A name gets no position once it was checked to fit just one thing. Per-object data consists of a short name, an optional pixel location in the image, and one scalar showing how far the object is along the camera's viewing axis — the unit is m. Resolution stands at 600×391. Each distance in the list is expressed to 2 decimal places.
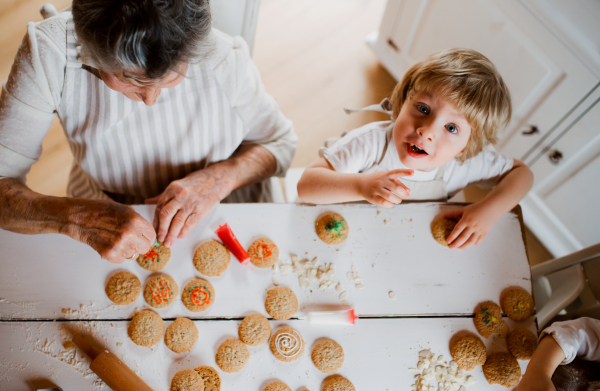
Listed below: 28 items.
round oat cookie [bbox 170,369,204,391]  0.84
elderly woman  0.64
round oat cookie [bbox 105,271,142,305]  0.89
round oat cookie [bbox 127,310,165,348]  0.86
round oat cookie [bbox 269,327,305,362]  0.88
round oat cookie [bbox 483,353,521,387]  0.88
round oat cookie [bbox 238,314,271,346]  0.88
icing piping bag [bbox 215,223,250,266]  0.94
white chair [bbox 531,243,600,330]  1.08
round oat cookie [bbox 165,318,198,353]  0.87
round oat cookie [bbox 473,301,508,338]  0.92
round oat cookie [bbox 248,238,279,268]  0.94
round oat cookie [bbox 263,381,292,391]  0.85
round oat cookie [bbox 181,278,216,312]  0.90
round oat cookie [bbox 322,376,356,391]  0.86
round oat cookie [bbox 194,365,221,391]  0.85
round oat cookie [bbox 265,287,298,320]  0.91
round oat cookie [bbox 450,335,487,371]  0.89
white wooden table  0.86
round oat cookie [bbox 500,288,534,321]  0.94
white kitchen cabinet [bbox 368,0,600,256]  1.36
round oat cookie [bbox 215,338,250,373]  0.86
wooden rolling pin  0.79
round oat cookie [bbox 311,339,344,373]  0.87
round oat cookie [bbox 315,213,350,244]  0.97
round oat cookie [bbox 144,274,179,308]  0.90
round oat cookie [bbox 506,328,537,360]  0.90
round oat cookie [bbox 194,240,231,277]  0.92
